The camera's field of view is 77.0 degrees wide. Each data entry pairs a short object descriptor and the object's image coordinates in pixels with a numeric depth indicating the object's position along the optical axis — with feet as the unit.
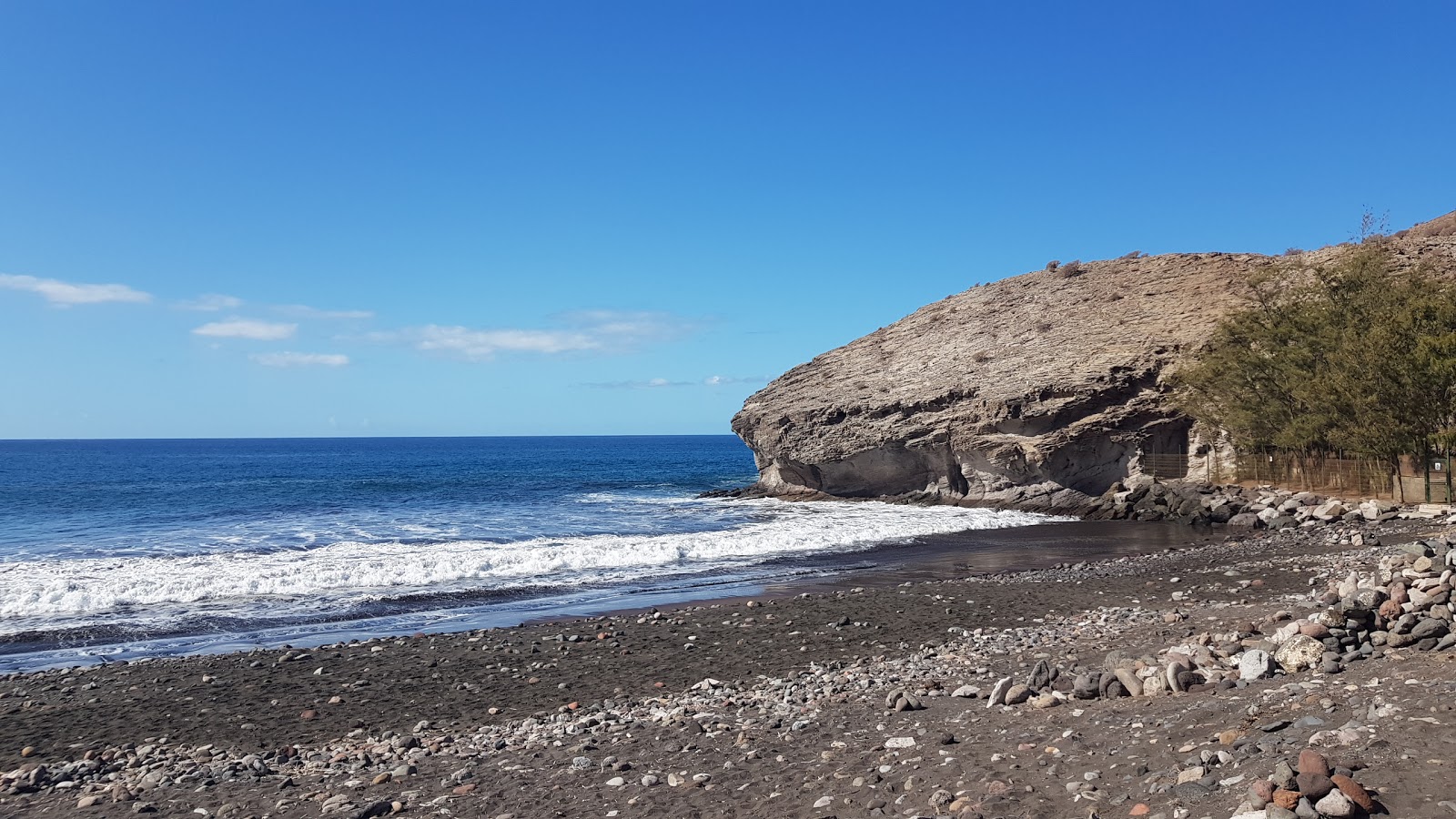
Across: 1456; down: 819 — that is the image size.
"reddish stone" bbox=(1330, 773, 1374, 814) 14.30
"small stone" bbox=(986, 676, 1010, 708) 27.17
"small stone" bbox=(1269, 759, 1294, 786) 15.05
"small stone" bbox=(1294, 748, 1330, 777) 15.28
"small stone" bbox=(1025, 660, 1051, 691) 27.55
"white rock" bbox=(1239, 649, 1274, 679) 25.18
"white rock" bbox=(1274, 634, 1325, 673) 25.14
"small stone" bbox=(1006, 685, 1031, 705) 26.89
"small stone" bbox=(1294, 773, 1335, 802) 14.58
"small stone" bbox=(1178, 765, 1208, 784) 17.03
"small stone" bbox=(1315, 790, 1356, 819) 14.08
